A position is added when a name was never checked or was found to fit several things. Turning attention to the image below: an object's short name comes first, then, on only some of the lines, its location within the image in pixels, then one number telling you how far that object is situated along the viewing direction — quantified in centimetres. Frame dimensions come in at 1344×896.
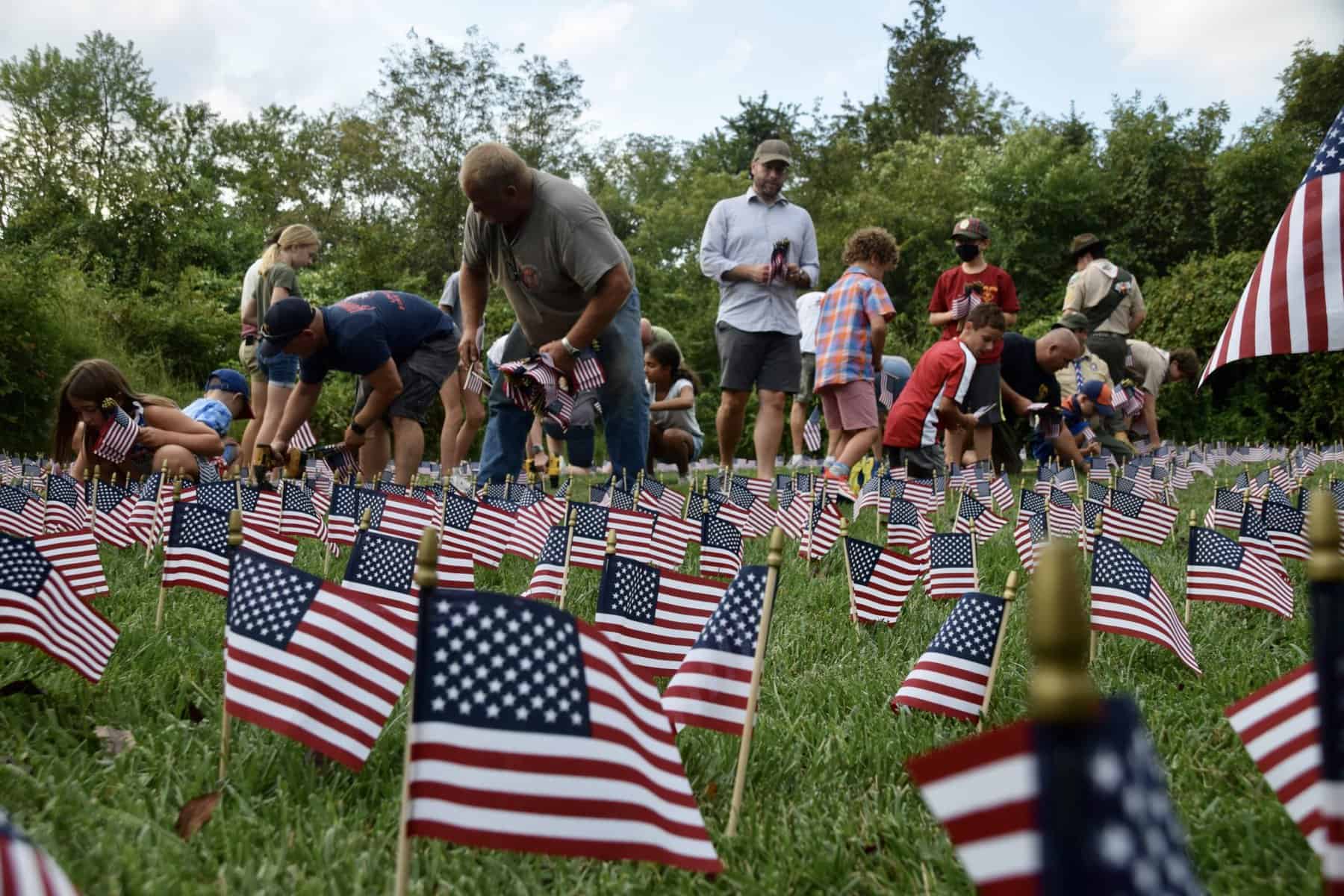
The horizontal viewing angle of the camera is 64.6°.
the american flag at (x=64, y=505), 521
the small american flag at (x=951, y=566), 400
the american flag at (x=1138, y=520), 538
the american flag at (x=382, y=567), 329
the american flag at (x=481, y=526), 476
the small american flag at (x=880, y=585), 371
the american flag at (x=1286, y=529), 468
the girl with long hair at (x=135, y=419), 691
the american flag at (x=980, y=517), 578
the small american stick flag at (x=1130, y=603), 308
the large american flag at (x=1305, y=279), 345
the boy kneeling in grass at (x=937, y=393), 827
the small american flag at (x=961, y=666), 266
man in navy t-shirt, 661
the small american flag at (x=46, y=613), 269
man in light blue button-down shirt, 806
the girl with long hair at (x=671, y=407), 1146
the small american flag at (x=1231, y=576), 364
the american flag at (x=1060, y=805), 81
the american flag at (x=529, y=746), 164
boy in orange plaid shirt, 824
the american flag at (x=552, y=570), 377
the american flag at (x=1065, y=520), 570
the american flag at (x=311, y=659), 220
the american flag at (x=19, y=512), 492
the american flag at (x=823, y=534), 502
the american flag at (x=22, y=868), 104
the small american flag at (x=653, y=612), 287
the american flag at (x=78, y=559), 366
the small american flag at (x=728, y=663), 231
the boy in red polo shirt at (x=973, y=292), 930
